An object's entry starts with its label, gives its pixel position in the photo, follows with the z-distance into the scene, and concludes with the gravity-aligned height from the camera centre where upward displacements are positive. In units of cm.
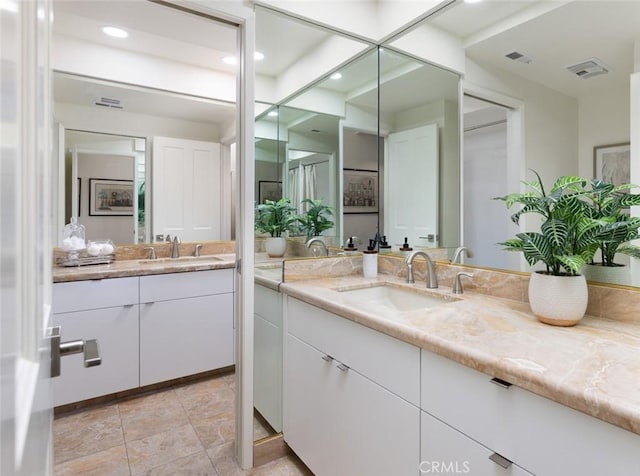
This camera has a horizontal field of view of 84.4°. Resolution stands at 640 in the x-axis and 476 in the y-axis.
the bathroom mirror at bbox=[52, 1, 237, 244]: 219 +108
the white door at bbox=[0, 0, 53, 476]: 28 +0
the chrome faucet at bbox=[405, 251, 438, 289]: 165 -15
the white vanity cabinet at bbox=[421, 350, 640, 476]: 68 -43
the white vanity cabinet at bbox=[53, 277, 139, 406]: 208 -57
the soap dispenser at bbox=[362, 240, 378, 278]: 198 -15
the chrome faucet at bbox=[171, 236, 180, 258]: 287 -9
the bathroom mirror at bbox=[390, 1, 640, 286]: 115 +54
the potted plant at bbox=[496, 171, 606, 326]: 106 -4
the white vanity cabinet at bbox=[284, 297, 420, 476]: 109 -59
